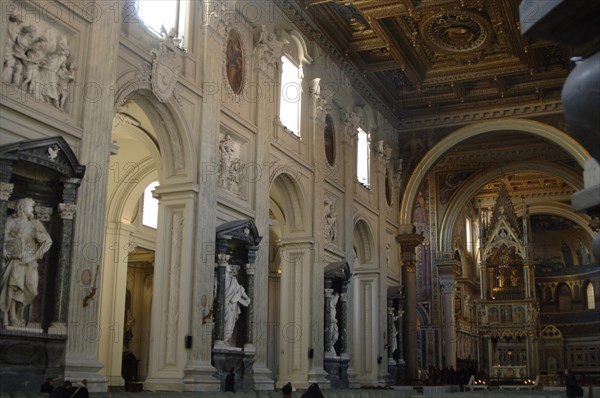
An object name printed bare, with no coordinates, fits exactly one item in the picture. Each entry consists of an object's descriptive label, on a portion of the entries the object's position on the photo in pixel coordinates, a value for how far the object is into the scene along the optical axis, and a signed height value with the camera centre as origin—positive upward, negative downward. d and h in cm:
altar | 3334 -81
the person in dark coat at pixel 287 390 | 1339 -71
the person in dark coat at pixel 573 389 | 1711 -80
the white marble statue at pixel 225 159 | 1618 +405
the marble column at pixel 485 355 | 3538 -13
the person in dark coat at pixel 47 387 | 1021 -54
